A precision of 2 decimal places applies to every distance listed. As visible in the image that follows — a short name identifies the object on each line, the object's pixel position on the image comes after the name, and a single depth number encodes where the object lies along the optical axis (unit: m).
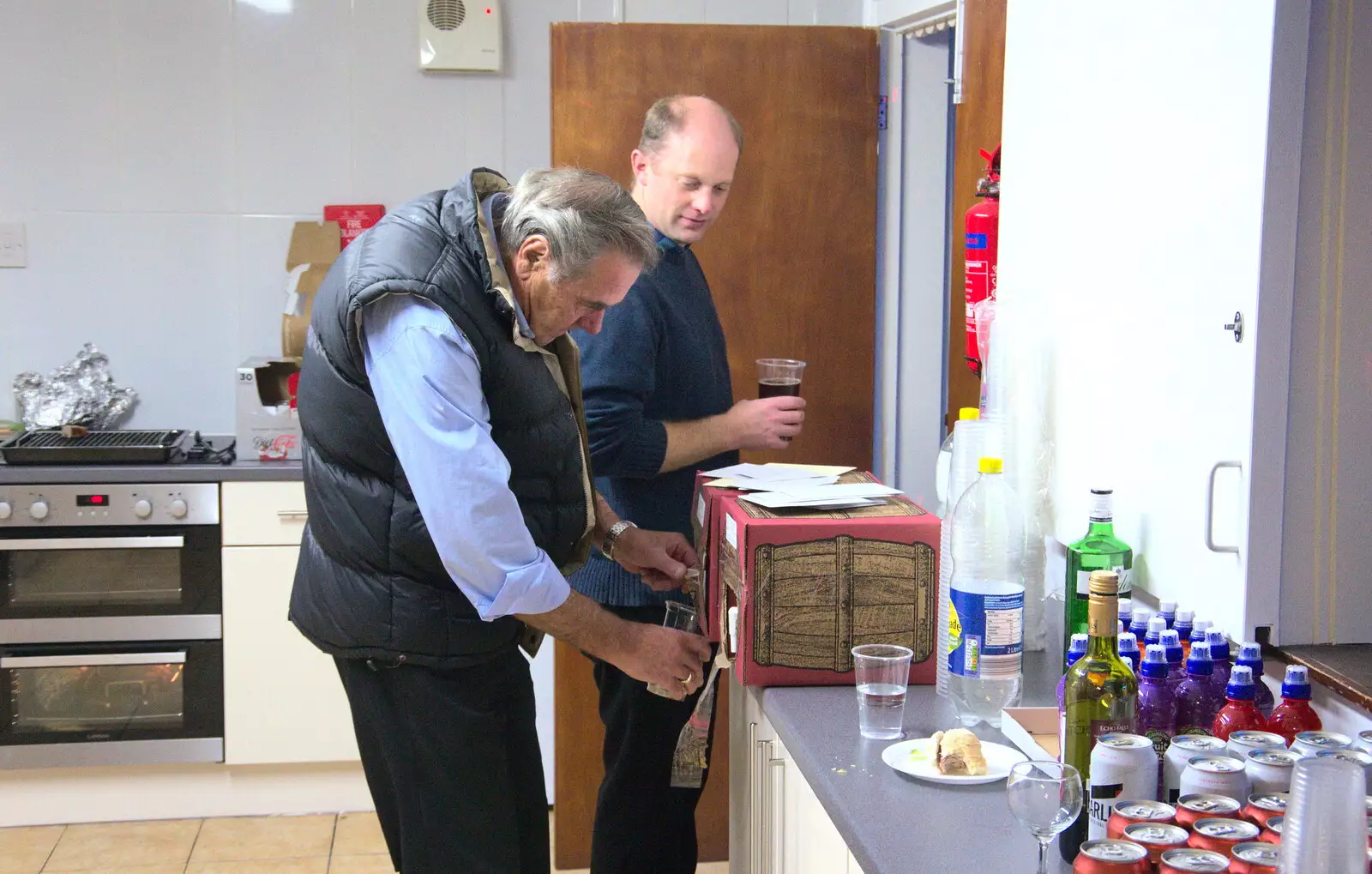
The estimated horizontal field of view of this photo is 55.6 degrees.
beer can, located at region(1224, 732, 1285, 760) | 1.13
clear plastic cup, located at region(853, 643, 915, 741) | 1.51
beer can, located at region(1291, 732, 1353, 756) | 1.11
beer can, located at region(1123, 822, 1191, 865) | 1.01
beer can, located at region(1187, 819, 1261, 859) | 0.98
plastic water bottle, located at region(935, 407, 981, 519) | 1.85
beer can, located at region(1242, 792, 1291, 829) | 1.02
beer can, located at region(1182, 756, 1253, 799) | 1.07
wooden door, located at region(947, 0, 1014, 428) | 2.65
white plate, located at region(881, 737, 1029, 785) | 1.36
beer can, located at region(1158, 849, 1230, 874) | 0.95
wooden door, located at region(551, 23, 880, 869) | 3.07
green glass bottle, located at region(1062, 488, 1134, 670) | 1.55
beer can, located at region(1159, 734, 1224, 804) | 1.14
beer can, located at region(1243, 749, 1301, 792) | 1.08
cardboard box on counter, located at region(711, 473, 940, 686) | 1.67
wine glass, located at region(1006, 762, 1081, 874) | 1.08
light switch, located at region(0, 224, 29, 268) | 3.56
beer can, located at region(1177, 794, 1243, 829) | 1.03
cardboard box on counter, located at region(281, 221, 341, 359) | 3.46
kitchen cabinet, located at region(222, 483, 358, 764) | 3.23
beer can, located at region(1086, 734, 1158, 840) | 1.12
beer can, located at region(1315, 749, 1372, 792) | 1.08
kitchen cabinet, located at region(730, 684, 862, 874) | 1.49
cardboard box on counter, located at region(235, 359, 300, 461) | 3.29
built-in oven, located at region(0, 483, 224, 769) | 3.16
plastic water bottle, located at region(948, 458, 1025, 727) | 1.47
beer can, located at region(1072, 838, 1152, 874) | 1.00
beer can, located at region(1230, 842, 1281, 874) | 0.93
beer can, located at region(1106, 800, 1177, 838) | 1.05
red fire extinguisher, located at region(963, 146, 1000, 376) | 2.27
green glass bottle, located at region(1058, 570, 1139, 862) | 1.21
